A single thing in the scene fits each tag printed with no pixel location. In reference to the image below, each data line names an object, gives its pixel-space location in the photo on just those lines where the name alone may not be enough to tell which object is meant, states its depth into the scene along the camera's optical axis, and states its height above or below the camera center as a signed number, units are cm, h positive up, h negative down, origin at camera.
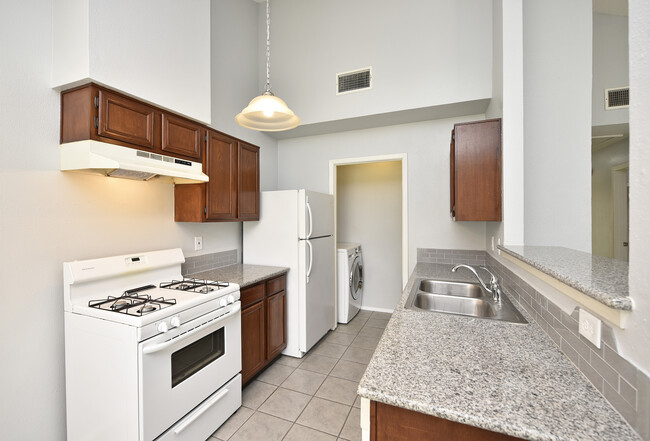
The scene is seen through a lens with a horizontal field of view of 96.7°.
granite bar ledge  79 -20
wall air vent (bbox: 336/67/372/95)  327 +162
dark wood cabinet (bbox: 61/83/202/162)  167 +64
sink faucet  182 -46
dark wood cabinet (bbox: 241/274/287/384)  242 -94
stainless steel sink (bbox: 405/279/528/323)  169 -55
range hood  163 +37
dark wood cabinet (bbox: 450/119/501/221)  219 +39
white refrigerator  300 -31
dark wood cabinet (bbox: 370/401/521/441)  83 -63
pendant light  202 +80
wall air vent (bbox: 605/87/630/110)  318 +135
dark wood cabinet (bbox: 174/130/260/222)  246 +31
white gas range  148 -75
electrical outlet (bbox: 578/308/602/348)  88 -34
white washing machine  395 -84
